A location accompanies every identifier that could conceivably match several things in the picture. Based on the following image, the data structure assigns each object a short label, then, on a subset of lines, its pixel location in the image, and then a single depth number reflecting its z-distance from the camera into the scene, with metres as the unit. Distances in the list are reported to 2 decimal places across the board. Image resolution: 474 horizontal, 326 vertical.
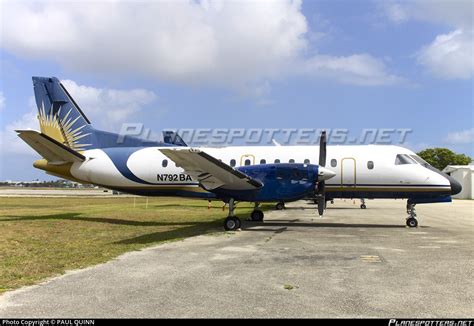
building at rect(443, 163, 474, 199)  76.81
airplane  16.59
